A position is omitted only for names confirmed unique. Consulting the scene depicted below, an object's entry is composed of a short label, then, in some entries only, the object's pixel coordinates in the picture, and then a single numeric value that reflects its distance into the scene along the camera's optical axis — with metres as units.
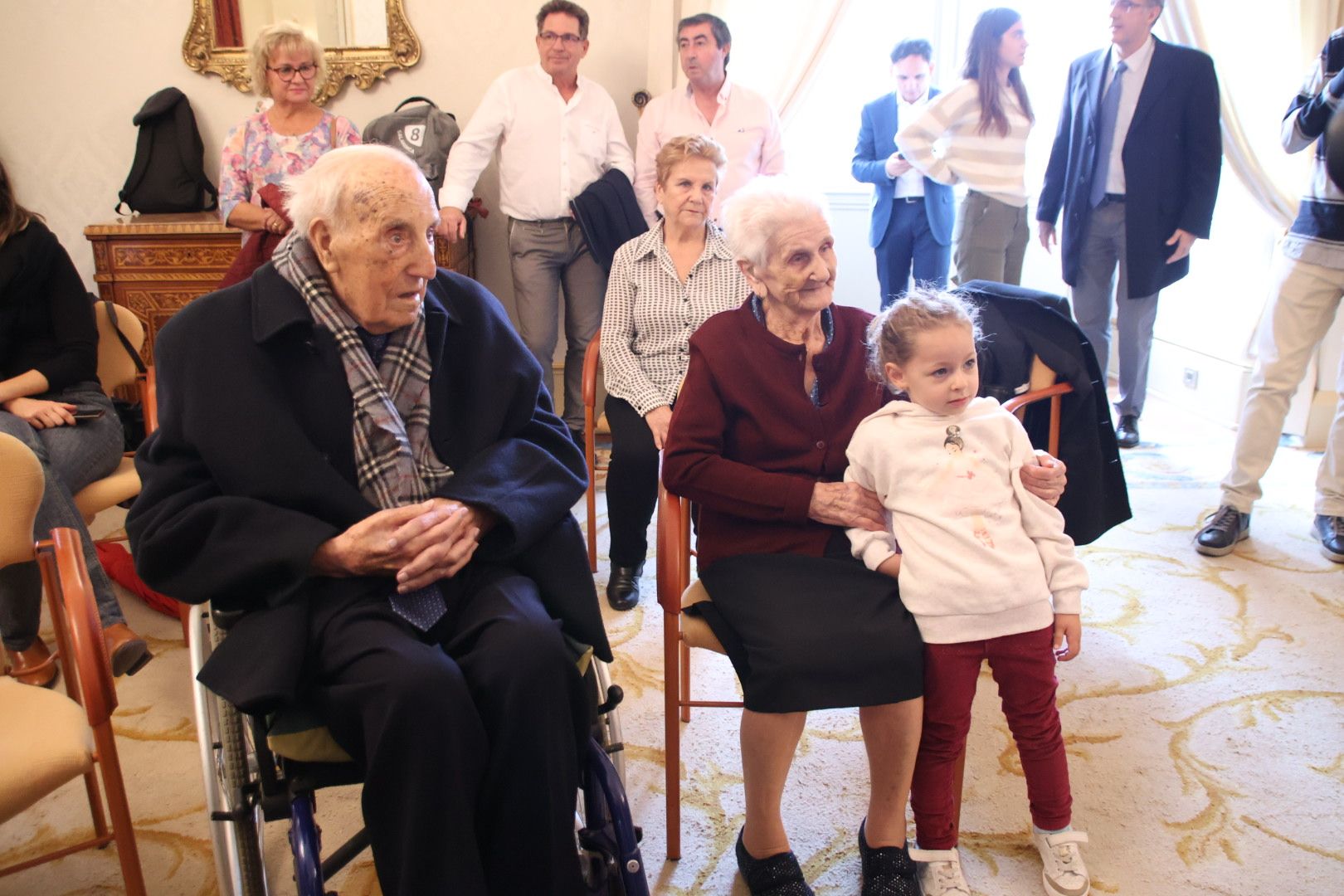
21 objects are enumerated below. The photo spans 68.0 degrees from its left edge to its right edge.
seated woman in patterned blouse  2.59
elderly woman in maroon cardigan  1.49
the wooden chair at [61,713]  1.29
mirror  3.88
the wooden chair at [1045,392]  1.93
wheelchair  1.30
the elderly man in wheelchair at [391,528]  1.28
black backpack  3.88
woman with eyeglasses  3.17
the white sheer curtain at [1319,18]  3.67
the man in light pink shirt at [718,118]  3.53
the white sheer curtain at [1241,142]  3.83
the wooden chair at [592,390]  2.73
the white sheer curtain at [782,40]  4.04
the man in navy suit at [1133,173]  3.44
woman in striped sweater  3.53
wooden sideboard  3.60
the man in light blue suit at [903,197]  3.87
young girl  1.52
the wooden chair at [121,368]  2.38
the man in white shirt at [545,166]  3.62
